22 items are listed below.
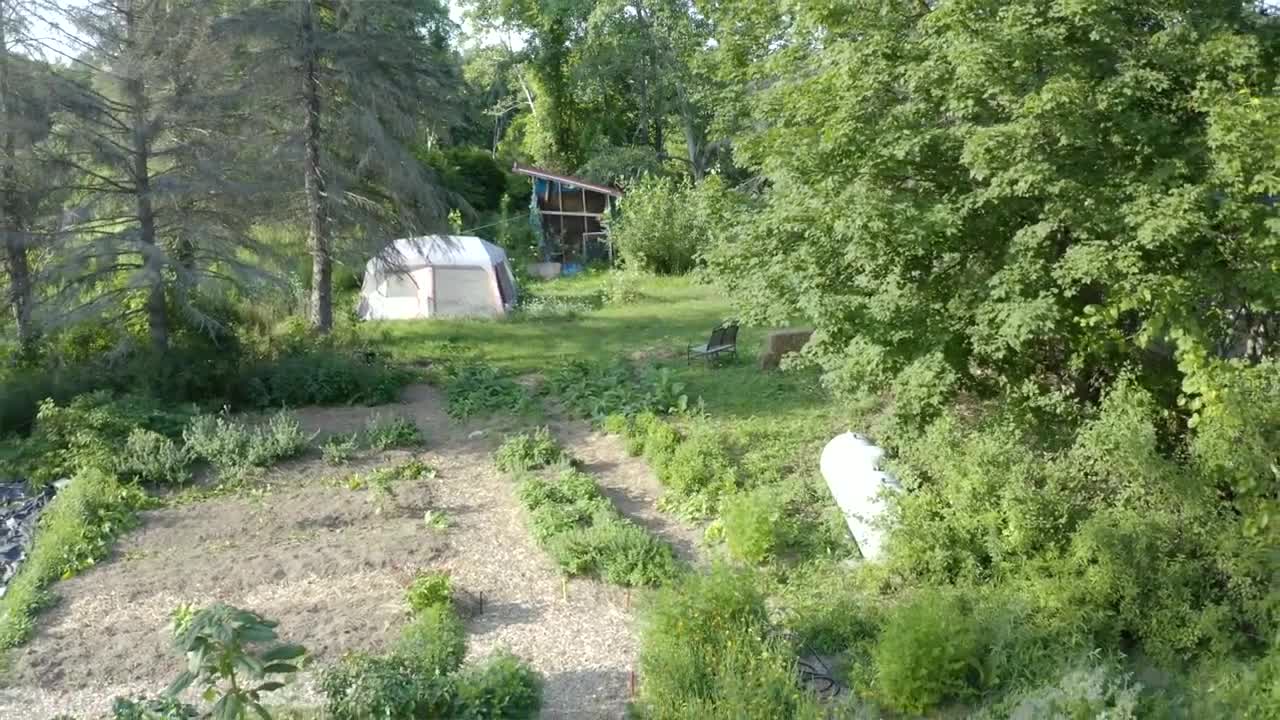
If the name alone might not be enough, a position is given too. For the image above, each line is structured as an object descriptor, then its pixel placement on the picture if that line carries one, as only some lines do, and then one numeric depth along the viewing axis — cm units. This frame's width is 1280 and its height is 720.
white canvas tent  1902
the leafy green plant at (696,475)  867
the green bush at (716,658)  509
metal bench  1399
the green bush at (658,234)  2519
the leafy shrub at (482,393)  1207
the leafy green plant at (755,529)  736
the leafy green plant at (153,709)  479
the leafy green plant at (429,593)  657
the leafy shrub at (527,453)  989
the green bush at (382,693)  506
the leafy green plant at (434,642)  549
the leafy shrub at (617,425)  1077
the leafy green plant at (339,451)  1007
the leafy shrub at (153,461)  938
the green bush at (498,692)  522
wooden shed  2883
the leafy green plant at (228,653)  441
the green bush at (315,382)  1213
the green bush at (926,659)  529
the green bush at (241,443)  978
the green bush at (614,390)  1167
